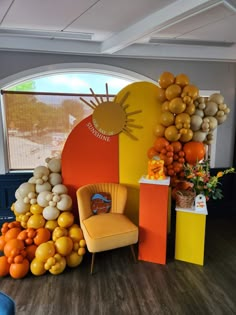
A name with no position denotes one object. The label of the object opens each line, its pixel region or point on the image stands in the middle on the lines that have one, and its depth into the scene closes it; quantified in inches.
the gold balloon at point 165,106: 101.8
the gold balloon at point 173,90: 98.1
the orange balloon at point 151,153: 105.9
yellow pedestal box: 98.5
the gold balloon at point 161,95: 104.2
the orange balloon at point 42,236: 95.7
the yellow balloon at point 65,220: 99.7
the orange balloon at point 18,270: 88.7
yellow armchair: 90.9
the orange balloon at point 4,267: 91.0
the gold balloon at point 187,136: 101.2
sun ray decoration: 110.7
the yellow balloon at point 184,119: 98.0
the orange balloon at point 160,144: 101.8
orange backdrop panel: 111.6
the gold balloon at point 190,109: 99.7
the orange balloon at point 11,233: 97.9
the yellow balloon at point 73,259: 96.0
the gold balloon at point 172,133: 99.9
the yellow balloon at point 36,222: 99.5
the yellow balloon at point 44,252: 90.3
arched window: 129.6
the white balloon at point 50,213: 100.2
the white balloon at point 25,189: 105.1
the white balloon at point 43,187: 106.0
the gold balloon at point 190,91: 97.4
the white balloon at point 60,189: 105.0
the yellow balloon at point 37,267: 90.6
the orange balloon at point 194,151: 102.3
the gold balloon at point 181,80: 99.1
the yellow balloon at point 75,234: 98.7
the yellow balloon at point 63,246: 92.9
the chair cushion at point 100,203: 108.3
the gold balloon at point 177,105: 96.9
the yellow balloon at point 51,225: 100.5
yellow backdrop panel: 110.7
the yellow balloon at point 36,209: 102.3
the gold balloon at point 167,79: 100.3
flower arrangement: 97.7
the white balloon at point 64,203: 101.3
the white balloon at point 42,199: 102.5
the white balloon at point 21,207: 103.9
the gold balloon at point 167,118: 100.5
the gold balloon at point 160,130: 104.2
